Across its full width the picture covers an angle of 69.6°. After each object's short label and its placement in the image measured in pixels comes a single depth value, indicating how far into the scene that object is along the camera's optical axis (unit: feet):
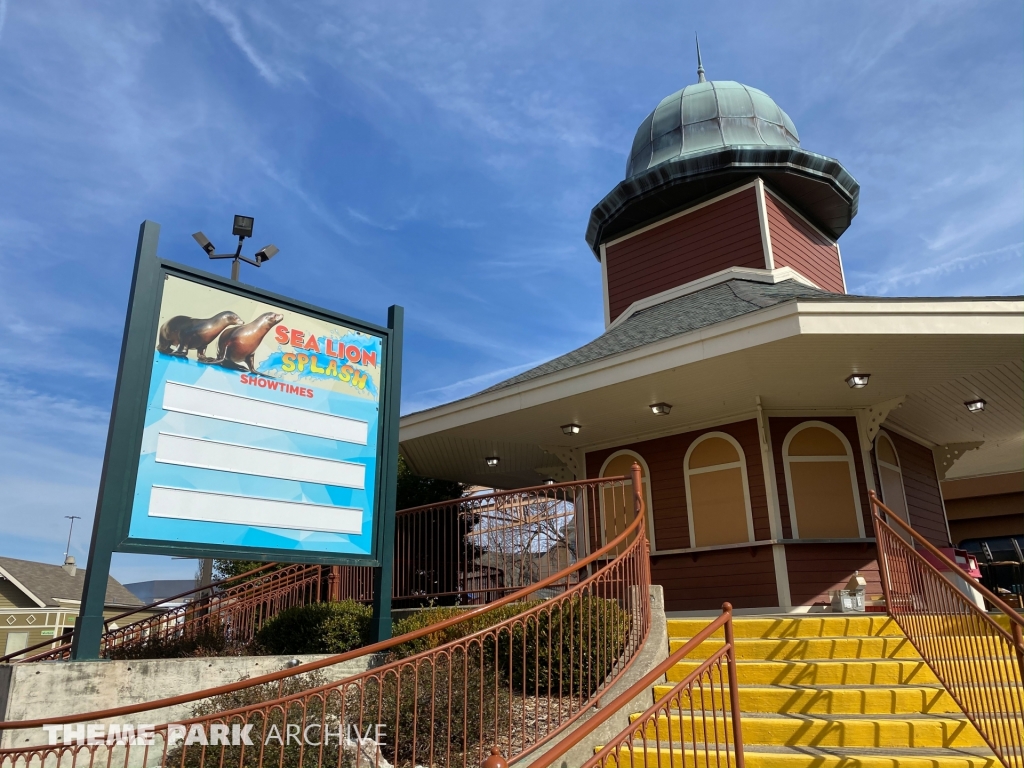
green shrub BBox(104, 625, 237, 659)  20.95
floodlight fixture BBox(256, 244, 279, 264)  37.05
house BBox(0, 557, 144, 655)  84.23
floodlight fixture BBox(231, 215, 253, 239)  31.48
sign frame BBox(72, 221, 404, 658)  16.63
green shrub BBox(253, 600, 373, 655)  23.65
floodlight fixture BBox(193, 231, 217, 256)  35.29
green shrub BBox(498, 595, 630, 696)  18.49
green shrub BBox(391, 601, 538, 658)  21.67
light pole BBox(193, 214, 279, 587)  31.58
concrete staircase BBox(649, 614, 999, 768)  14.48
